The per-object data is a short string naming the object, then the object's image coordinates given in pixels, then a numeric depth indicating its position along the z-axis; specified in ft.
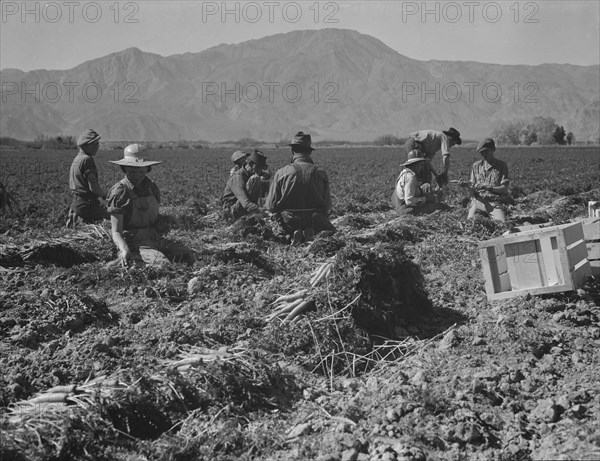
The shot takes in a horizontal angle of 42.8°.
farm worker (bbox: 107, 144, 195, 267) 24.63
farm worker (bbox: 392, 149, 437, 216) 34.71
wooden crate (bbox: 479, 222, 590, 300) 19.72
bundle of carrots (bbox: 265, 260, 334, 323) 19.31
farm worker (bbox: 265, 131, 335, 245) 29.76
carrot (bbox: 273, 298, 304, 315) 19.62
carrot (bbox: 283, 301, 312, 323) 19.26
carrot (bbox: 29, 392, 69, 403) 14.61
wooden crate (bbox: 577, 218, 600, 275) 21.94
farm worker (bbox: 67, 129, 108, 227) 33.47
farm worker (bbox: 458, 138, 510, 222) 37.24
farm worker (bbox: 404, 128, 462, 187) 39.01
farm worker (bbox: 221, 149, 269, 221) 34.67
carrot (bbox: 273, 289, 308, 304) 19.75
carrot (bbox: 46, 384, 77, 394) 14.85
